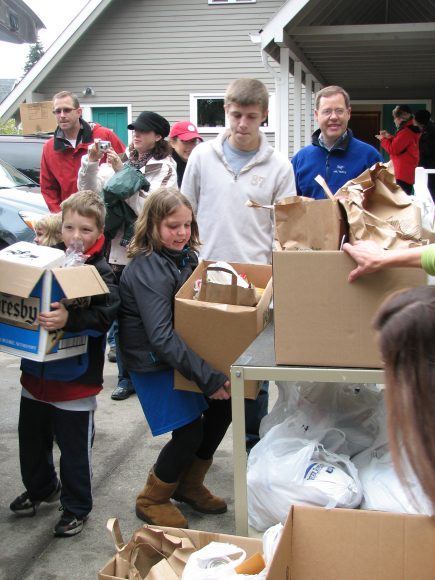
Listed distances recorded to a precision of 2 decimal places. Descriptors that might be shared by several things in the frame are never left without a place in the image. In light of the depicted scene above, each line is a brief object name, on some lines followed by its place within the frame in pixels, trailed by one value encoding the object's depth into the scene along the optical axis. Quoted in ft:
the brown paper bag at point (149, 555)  7.74
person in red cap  17.76
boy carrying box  9.38
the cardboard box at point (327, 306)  7.25
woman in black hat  14.21
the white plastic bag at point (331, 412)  8.99
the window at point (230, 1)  48.62
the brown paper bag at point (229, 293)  8.80
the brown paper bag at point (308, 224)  7.40
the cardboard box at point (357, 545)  7.00
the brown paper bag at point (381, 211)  7.32
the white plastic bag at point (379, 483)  7.93
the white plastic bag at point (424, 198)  8.22
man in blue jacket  13.46
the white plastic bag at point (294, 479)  7.92
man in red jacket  15.97
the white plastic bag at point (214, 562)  6.98
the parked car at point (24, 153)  33.94
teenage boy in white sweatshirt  11.59
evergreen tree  191.93
